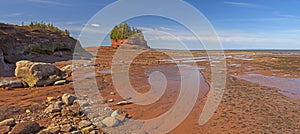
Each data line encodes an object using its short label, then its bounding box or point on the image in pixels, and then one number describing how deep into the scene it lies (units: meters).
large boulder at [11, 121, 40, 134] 5.15
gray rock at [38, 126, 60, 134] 5.21
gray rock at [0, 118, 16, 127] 5.69
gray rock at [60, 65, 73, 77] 13.32
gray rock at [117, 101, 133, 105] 8.19
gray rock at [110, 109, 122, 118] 6.79
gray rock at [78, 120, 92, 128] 5.80
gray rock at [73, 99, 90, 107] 7.40
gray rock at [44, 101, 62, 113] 6.80
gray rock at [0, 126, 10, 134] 5.26
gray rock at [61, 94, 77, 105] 7.61
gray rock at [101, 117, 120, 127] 6.05
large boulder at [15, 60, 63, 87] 10.23
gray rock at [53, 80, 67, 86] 10.78
